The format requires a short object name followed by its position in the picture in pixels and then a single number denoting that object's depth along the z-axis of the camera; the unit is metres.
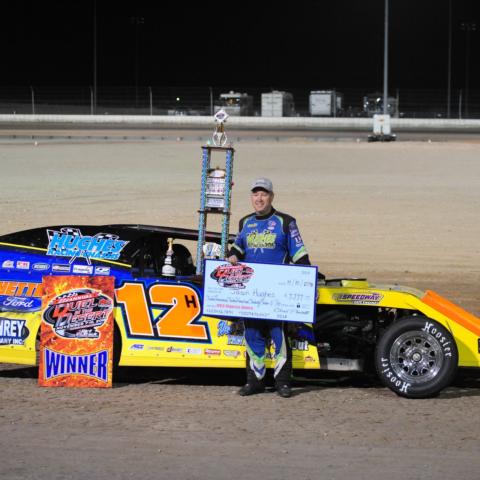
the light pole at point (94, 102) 61.78
